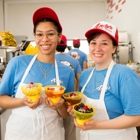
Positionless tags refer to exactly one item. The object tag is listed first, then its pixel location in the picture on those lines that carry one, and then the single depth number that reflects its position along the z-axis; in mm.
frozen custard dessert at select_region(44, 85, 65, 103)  1178
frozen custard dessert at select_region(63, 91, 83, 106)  1235
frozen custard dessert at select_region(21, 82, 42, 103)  1144
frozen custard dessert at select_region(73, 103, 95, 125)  1050
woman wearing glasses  1252
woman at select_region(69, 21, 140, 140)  1092
